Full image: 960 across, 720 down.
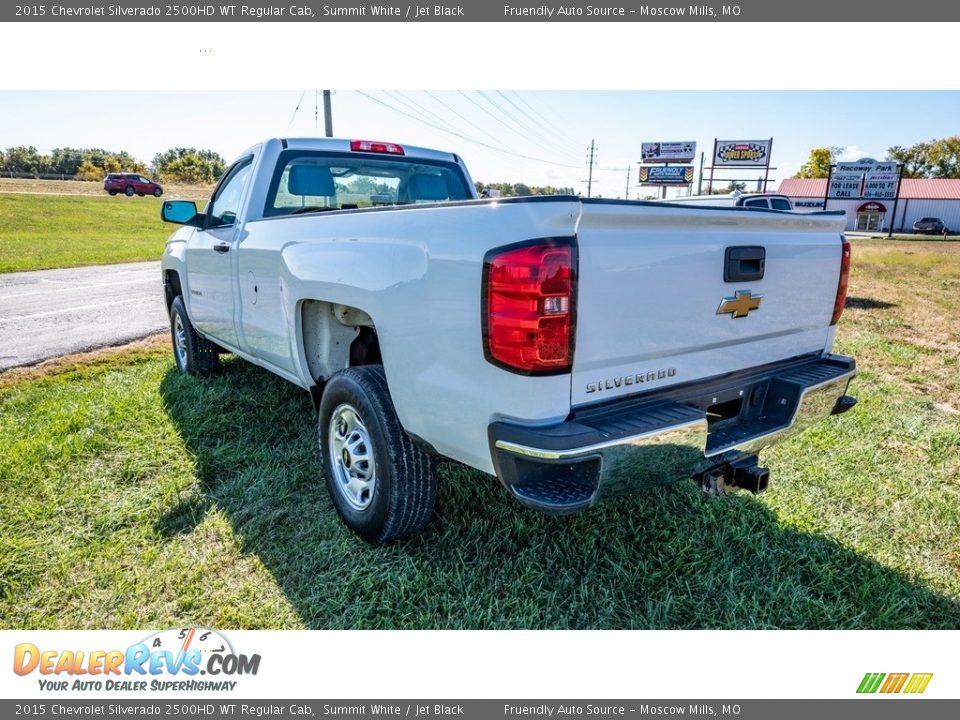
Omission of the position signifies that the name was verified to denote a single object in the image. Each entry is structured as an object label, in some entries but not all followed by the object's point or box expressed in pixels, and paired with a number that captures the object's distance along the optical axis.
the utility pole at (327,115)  20.09
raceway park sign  44.09
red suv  37.19
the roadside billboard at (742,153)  46.59
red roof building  50.41
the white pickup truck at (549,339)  2.01
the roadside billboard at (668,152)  53.91
